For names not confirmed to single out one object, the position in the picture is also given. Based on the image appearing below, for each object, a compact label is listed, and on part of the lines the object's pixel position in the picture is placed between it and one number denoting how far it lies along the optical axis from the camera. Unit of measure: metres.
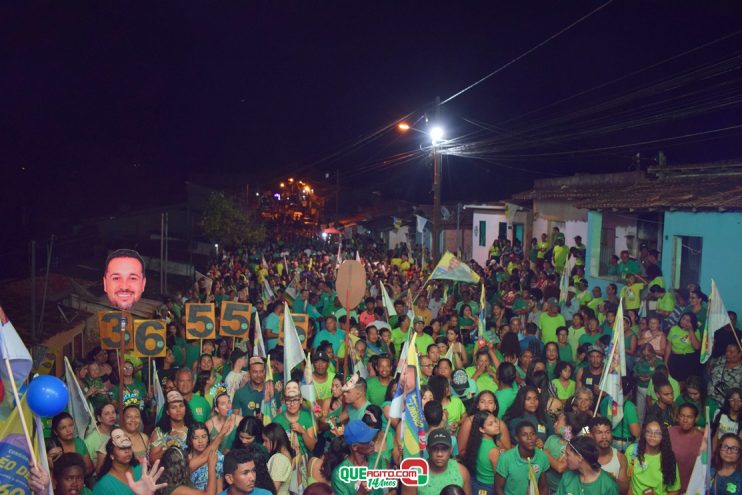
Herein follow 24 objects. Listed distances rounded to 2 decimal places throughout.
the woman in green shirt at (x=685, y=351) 9.28
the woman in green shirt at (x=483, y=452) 6.09
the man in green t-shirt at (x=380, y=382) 7.78
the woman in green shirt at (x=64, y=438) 5.90
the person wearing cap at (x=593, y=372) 7.95
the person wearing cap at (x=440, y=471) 5.28
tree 37.91
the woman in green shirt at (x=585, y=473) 5.23
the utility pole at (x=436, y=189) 19.52
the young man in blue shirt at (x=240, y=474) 4.80
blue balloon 4.54
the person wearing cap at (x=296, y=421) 6.49
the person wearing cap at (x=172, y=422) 6.33
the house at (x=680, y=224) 12.83
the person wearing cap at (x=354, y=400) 6.84
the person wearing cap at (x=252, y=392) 7.58
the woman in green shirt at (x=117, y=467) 5.29
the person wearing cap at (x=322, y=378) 7.99
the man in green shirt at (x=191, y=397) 7.43
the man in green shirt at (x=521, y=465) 5.62
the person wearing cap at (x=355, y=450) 5.49
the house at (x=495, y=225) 25.05
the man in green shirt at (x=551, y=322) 10.85
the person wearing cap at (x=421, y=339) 9.91
